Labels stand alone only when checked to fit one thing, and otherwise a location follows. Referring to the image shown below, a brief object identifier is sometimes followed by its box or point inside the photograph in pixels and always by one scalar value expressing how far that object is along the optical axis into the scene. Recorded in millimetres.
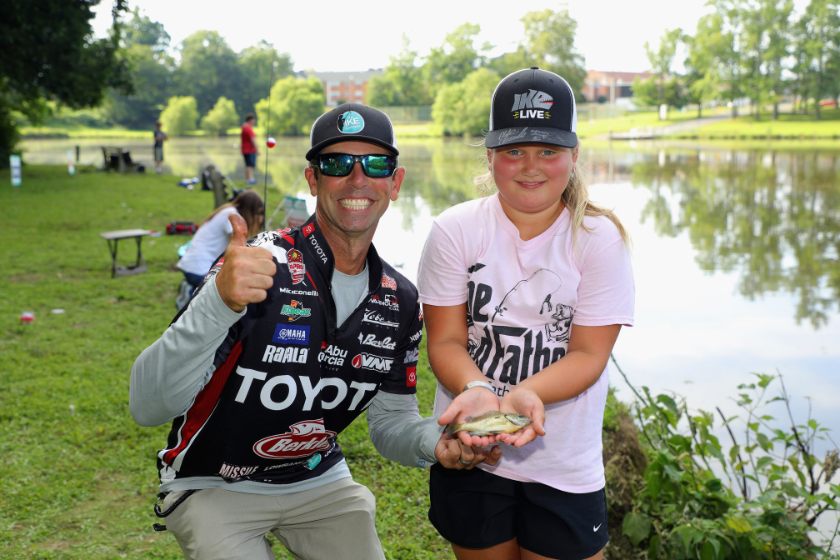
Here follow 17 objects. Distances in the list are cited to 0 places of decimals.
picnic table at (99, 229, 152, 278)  10258
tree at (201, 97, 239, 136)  67812
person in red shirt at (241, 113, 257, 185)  20833
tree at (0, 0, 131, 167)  21875
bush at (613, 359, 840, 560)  3613
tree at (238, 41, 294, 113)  68562
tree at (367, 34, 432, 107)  55469
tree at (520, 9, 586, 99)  37844
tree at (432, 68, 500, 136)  38562
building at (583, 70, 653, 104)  108125
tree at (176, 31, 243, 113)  77000
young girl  2322
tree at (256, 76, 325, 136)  54656
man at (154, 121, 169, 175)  30625
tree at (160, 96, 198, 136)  74312
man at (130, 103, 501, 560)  2160
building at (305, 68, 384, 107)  95000
